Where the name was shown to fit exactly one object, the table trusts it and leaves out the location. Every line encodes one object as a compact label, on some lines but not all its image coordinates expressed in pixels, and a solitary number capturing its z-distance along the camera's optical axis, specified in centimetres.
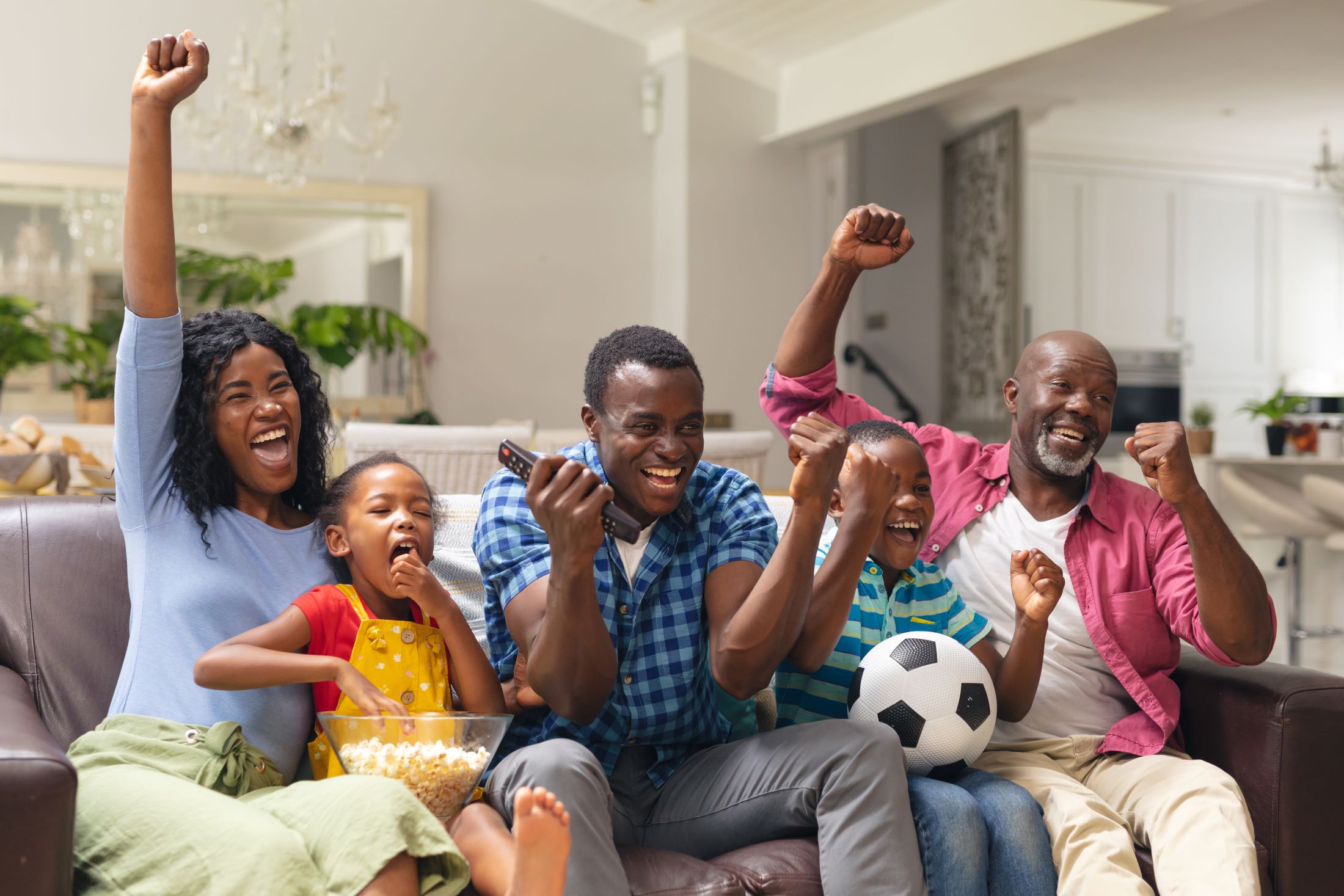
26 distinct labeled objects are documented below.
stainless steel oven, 683
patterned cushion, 193
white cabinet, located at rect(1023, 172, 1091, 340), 684
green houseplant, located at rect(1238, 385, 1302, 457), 439
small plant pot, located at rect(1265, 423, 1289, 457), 438
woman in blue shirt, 128
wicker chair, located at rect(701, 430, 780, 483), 327
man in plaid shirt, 140
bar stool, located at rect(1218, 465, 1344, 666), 405
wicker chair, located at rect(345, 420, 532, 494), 309
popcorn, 140
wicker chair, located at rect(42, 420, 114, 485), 401
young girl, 146
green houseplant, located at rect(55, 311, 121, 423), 507
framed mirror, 515
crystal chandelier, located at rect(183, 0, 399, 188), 452
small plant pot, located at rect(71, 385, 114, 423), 464
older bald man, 157
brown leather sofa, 148
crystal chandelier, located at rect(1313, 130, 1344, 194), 603
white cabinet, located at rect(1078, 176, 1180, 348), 695
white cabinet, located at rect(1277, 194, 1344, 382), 756
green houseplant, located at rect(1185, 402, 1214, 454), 454
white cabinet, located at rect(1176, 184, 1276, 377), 721
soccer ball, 161
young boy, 152
